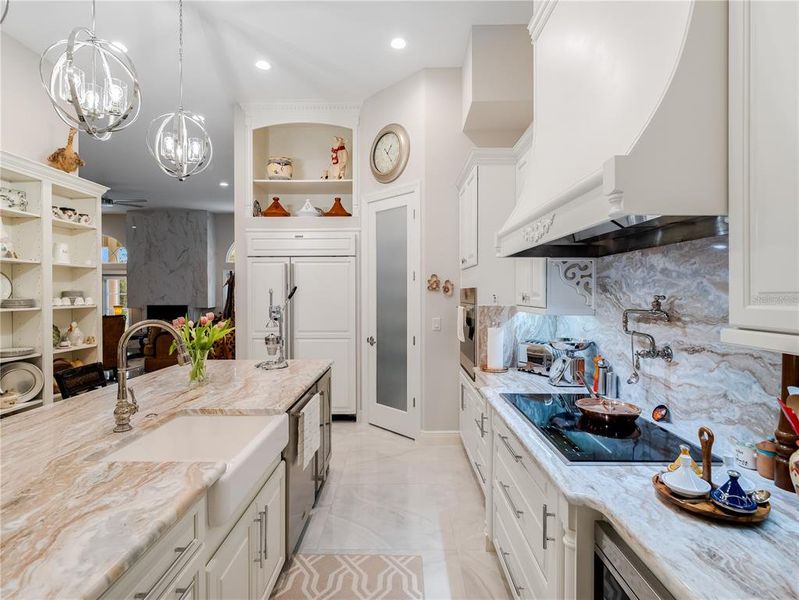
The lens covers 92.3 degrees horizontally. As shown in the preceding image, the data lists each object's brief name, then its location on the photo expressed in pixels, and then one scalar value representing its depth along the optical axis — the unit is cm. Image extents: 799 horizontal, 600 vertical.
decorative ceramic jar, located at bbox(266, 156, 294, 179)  446
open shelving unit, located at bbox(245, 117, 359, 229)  467
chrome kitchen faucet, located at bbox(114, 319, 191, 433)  137
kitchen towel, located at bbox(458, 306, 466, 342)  318
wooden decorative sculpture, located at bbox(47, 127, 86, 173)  344
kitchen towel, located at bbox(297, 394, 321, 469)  198
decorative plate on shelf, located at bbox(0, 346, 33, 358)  300
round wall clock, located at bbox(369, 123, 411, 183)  381
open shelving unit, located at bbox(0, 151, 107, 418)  311
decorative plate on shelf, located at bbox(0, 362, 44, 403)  306
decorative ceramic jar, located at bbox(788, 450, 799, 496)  94
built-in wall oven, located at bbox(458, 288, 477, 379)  284
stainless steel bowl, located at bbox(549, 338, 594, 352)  221
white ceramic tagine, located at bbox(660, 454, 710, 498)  93
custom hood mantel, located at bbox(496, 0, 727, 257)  93
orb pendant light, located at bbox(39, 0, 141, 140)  152
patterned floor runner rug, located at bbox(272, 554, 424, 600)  182
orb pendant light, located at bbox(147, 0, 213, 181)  252
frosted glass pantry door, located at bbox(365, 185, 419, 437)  372
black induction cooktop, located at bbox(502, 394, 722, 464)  123
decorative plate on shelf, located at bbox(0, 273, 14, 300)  312
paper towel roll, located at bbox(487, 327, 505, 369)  257
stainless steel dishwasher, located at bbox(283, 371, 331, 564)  187
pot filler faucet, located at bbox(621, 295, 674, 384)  157
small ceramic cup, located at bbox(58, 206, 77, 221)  358
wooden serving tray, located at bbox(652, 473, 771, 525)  86
